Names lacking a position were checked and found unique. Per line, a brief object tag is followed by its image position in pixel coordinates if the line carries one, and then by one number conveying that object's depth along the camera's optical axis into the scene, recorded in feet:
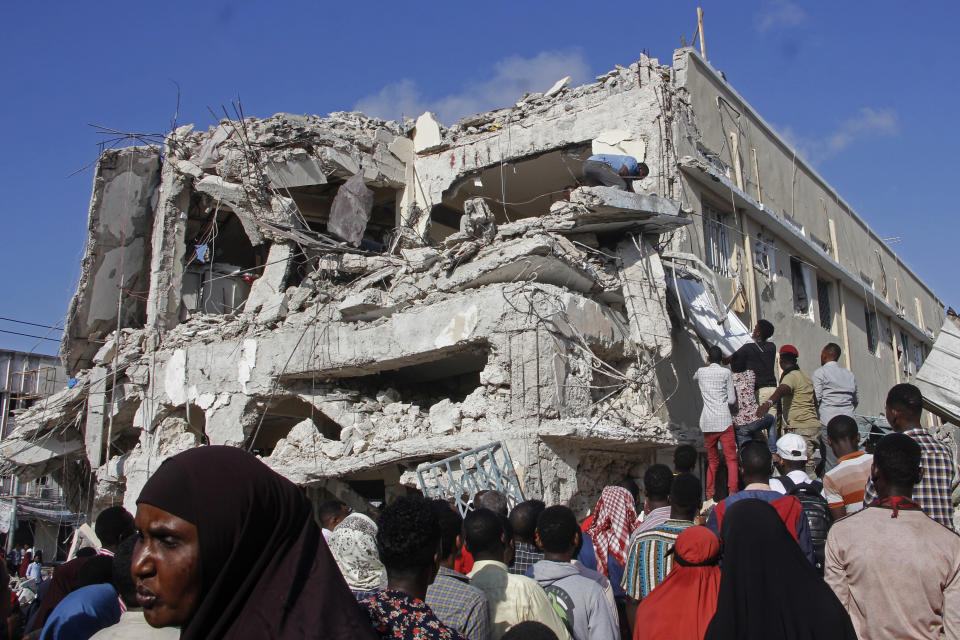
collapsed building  30.07
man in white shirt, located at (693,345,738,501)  27.17
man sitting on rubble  33.76
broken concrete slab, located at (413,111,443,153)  44.34
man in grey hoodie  12.41
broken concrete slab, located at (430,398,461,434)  29.84
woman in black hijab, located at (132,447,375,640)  6.31
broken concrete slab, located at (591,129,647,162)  37.73
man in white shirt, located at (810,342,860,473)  27.94
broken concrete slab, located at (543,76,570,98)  42.19
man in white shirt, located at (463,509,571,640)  11.24
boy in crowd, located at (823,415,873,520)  15.33
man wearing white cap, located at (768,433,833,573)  14.84
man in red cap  28.14
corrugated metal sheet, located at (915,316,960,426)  26.37
